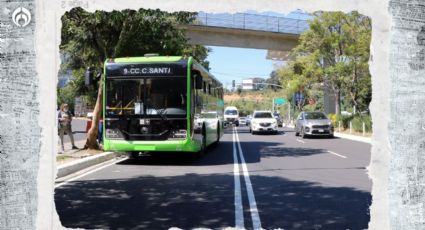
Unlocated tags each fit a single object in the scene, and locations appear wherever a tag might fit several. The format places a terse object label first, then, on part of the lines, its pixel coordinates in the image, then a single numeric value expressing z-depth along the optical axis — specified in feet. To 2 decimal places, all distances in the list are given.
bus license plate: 41.34
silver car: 88.28
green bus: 41.39
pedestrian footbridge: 97.18
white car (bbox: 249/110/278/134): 106.01
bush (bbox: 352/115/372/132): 95.91
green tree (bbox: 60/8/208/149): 47.23
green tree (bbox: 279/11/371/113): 94.32
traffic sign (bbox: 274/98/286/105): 254.88
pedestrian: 52.70
